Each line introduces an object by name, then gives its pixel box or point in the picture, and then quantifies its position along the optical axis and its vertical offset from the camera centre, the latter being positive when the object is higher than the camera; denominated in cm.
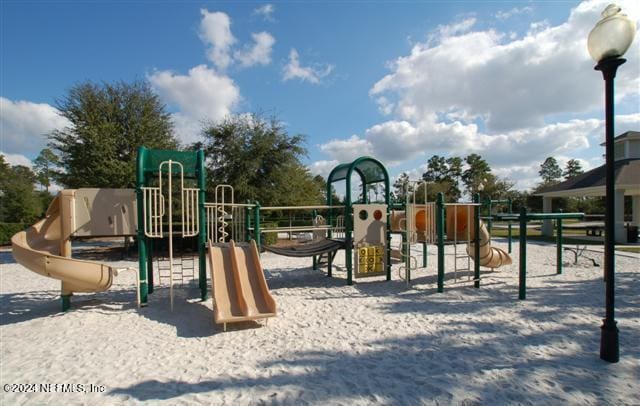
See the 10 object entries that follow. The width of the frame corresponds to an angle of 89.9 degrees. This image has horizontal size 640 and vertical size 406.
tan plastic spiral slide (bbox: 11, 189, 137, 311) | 559 -51
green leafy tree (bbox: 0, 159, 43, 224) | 3297 +34
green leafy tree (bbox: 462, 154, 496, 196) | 5009 +514
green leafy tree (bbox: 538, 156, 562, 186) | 8006 +798
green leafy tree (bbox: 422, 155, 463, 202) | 5075 +505
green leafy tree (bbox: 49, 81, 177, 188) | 1381 +326
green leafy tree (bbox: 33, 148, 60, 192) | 5933 +707
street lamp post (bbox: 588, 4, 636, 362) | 360 +137
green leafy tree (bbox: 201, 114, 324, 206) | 1806 +253
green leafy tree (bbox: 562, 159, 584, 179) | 7525 +779
